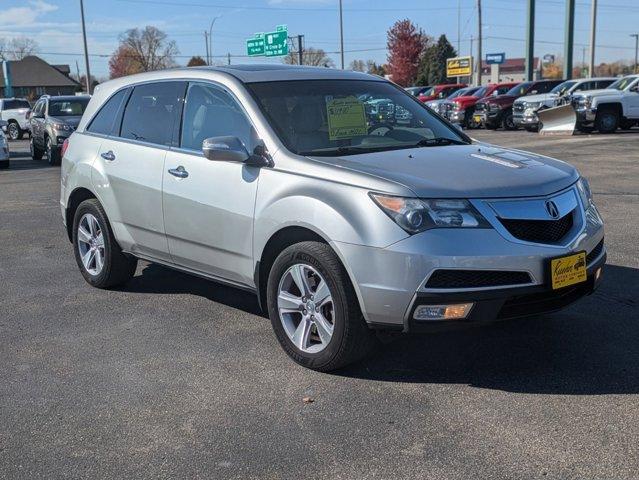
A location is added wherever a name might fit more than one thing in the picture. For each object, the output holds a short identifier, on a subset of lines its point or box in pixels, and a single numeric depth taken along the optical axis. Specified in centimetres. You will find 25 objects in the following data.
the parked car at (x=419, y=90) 4147
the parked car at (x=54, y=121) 1866
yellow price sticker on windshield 480
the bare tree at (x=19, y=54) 10799
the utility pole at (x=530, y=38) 3694
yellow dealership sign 6406
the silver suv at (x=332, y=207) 378
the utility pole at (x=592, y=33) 3403
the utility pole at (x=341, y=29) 4712
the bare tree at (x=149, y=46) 8044
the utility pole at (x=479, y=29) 4252
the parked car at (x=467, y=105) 2978
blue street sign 7694
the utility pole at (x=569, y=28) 3522
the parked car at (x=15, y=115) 3356
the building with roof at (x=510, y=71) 12146
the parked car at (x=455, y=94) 3119
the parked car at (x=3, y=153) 1883
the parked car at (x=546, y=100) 2434
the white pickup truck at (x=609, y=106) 2234
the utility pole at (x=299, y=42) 4472
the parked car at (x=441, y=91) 3794
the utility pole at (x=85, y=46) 3816
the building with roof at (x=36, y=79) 9162
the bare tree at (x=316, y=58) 7712
